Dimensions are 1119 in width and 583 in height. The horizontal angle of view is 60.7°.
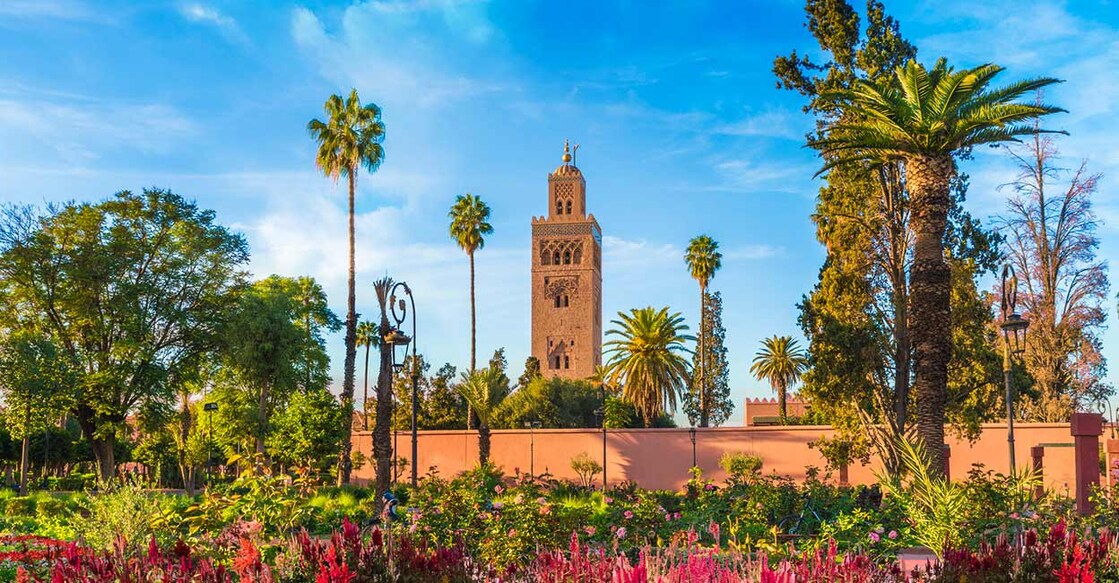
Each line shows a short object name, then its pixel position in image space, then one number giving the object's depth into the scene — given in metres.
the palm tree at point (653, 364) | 50.44
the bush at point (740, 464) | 31.80
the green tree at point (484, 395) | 34.28
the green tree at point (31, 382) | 30.94
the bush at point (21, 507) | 23.38
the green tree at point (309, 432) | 29.61
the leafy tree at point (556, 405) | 50.78
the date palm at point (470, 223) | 56.97
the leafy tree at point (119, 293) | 33.75
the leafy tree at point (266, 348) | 35.94
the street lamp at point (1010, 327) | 18.64
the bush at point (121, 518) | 8.50
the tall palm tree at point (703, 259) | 57.78
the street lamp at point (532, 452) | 36.25
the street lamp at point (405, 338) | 20.30
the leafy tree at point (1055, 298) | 35.25
